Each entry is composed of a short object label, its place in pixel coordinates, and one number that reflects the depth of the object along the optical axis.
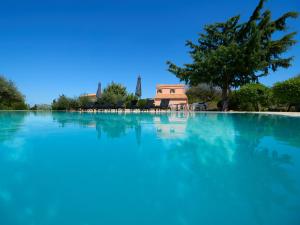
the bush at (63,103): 29.59
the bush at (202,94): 45.91
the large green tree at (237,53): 19.57
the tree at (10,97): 29.67
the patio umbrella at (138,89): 26.72
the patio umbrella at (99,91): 29.16
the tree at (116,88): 41.14
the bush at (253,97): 20.03
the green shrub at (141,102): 28.17
